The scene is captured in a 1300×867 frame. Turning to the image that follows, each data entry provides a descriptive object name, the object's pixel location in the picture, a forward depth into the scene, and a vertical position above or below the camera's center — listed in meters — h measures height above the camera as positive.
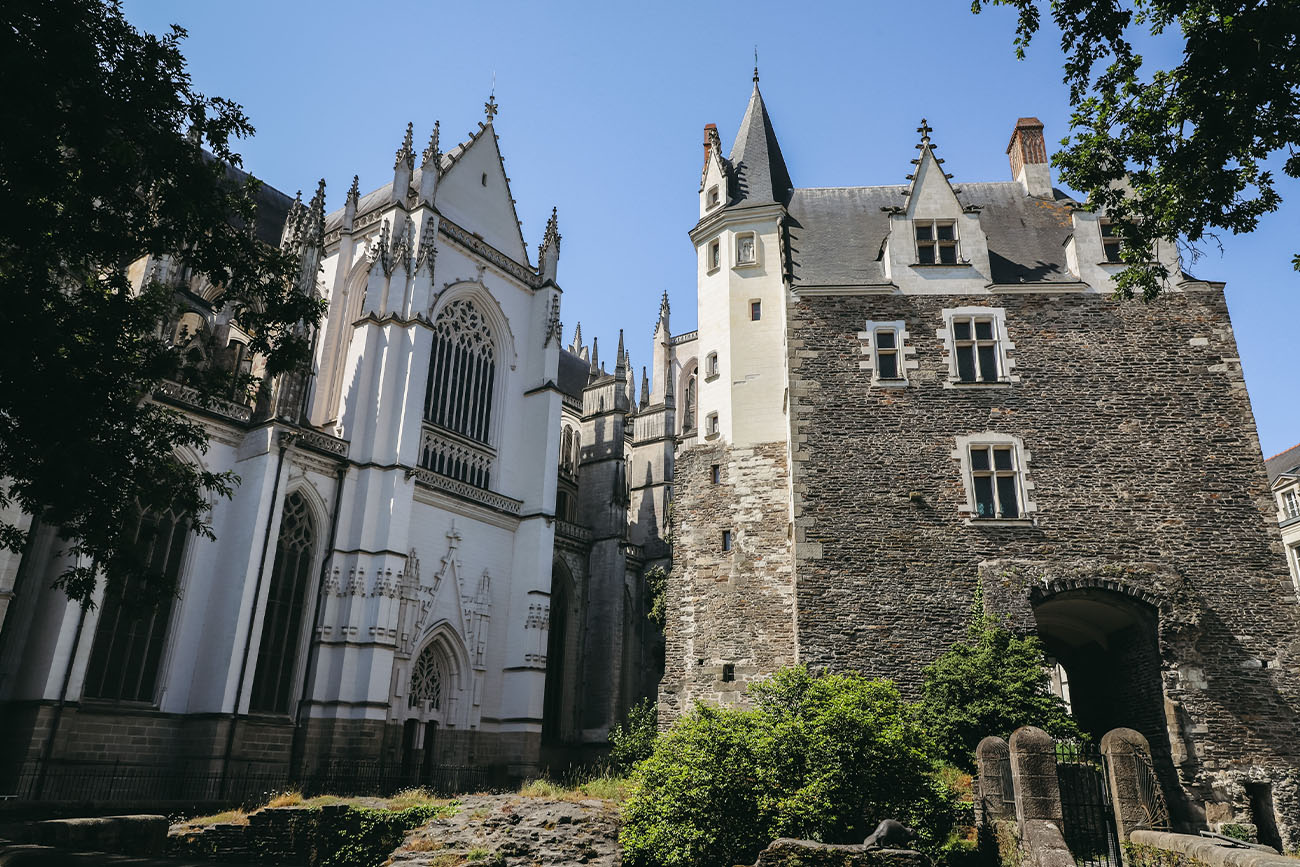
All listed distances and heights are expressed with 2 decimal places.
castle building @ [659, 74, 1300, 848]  16.59 +5.29
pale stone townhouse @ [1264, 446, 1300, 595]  34.78 +9.48
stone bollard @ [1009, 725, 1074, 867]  9.05 -0.51
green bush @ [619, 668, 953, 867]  10.55 -0.67
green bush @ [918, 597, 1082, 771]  14.48 +0.66
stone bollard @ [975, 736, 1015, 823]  11.00 -0.57
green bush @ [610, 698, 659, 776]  22.92 -0.29
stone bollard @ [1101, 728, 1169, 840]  9.67 -0.51
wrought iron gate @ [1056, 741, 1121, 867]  10.22 -0.86
